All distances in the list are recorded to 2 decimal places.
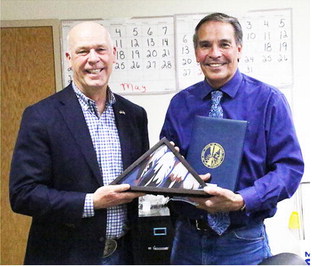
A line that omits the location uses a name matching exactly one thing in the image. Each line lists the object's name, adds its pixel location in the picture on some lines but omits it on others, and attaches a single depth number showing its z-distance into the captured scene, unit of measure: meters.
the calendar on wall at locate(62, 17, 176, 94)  2.99
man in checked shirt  1.41
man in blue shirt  1.40
